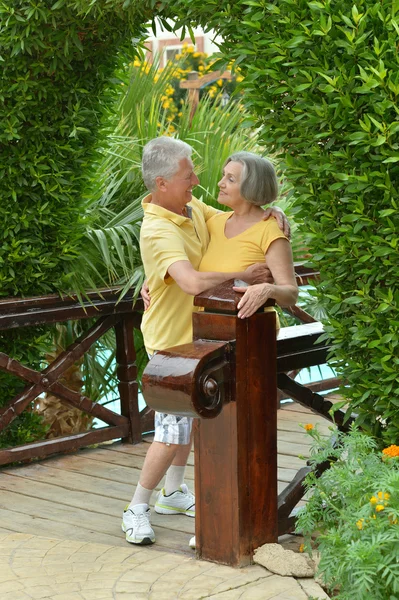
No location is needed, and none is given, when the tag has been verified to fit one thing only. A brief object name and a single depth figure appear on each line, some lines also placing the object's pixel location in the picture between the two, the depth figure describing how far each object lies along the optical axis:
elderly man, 5.56
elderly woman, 5.34
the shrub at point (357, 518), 4.01
